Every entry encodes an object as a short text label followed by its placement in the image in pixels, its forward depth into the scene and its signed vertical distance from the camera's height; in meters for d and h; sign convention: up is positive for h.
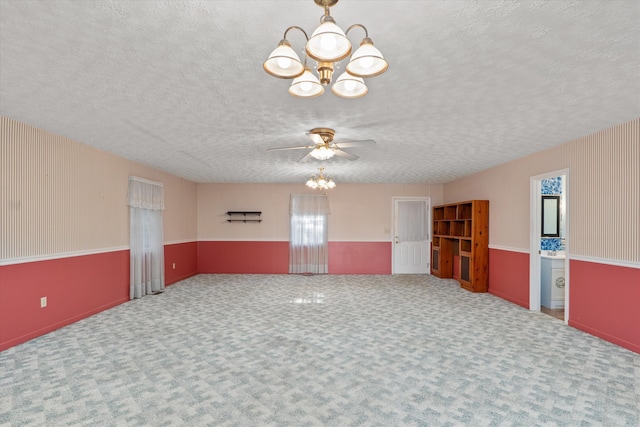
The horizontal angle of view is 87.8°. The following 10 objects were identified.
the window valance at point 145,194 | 5.88 +0.35
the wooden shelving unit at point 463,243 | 6.57 -0.66
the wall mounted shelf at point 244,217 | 8.98 -0.12
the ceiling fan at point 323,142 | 3.81 +0.84
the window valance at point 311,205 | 8.94 +0.22
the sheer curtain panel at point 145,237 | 5.88 -0.48
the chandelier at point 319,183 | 5.69 +0.51
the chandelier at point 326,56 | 1.43 +0.73
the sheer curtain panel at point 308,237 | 8.93 -0.65
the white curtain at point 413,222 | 8.99 -0.23
